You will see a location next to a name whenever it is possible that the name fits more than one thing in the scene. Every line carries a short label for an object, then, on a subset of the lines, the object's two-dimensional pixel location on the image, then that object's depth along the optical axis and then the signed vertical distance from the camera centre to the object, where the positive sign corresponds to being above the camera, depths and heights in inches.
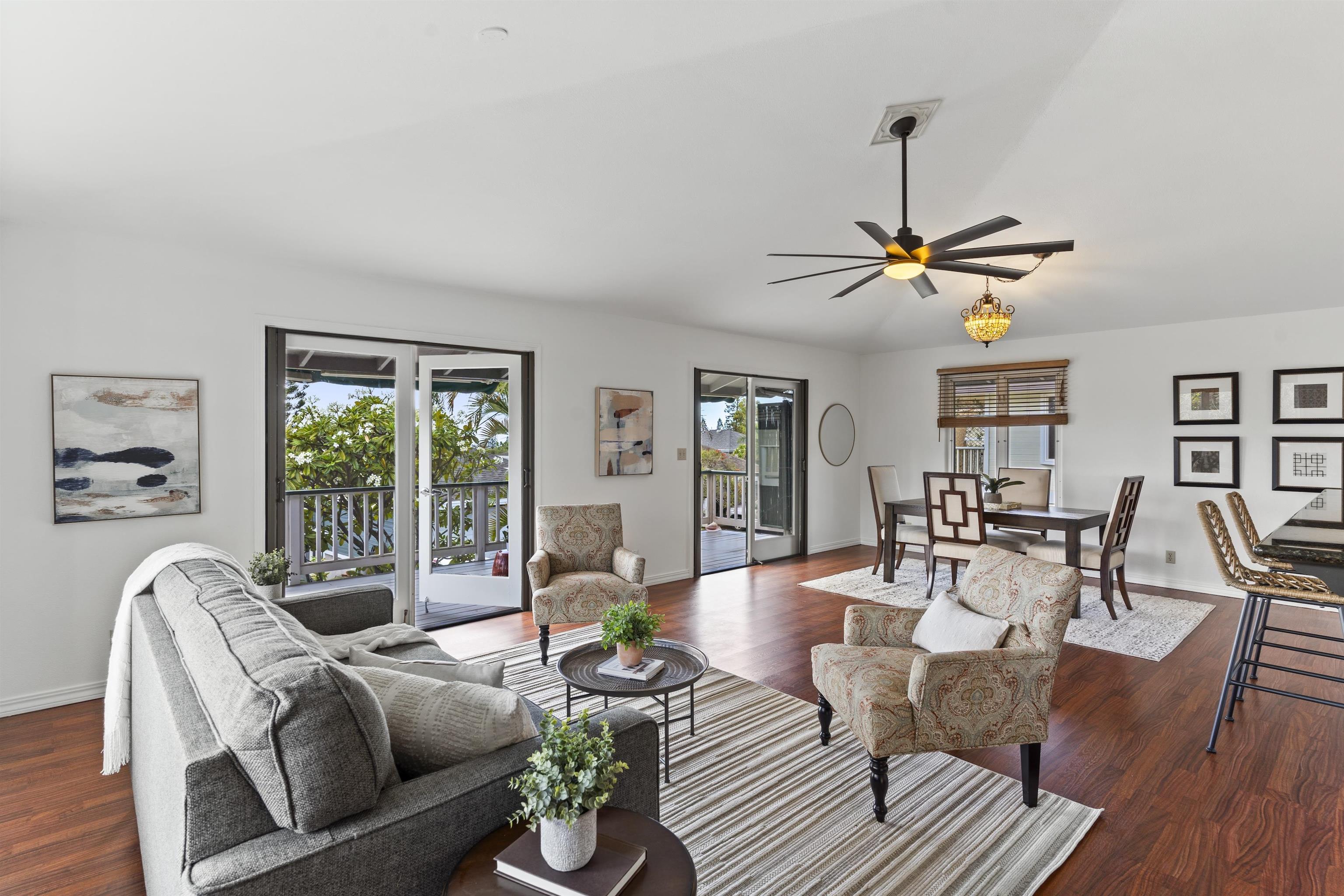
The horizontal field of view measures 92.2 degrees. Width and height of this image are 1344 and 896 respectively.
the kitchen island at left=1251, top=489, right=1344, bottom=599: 83.0 -14.5
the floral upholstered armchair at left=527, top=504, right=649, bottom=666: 149.8 -30.2
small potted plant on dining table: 207.2 -12.8
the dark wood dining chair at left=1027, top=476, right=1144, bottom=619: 180.7 -29.9
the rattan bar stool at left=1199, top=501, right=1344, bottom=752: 96.8 -22.3
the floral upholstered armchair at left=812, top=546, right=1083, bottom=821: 82.9 -32.4
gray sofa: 40.9 -25.3
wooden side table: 43.9 -30.0
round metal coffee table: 92.6 -34.4
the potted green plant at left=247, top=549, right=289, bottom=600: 126.6 -24.0
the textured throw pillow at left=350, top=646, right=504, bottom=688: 71.6 -24.9
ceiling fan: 110.8 +36.1
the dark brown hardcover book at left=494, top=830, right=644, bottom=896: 43.2 -29.2
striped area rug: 75.2 -49.5
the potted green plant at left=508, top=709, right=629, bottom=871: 43.0 -23.1
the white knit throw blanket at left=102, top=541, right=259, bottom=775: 80.9 -28.8
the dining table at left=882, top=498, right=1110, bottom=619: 180.1 -21.9
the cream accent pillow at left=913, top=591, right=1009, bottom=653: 91.0 -27.0
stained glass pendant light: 194.9 +38.5
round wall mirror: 282.5 +5.4
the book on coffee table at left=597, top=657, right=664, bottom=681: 97.4 -34.0
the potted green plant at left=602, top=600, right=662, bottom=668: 99.1 -28.2
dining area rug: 158.4 -47.7
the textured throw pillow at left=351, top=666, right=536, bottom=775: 53.4 -22.9
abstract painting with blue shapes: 122.0 +0.8
